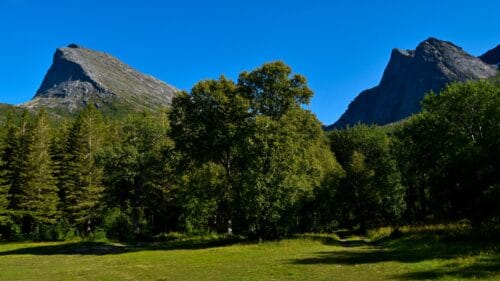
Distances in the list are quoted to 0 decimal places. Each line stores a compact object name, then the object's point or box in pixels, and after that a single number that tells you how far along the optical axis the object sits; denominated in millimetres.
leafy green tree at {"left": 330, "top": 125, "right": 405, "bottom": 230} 61375
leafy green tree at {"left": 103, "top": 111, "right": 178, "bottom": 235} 65125
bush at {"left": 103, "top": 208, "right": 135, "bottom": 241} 65838
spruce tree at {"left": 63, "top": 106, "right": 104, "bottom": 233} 72125
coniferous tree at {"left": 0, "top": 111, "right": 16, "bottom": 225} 66700
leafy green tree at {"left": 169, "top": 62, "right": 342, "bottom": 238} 46625
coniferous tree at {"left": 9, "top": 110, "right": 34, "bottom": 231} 70438
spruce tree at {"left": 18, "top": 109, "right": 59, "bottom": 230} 69625
